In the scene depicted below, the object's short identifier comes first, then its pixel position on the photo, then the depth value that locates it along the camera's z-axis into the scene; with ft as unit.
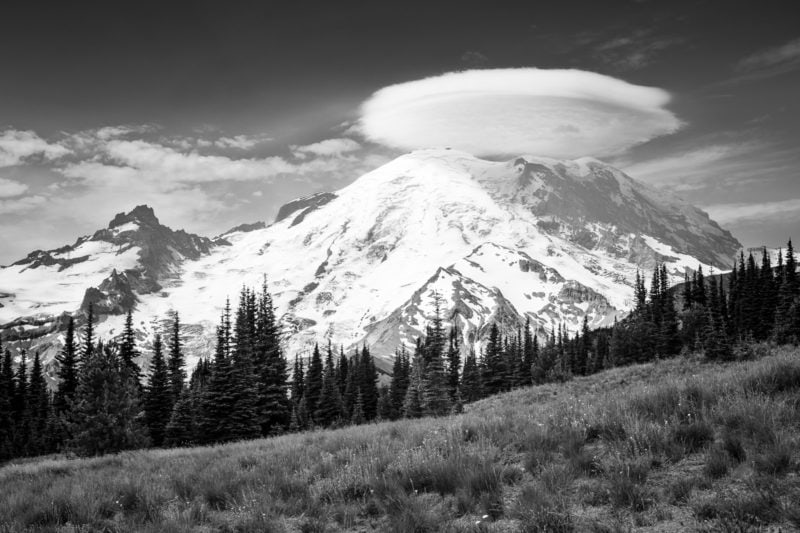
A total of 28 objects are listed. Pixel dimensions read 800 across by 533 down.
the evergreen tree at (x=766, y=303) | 262.55
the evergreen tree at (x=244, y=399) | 130.62
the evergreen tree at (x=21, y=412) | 182.91
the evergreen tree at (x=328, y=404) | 221.05
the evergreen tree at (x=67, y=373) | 187.51
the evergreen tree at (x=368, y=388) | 284.00
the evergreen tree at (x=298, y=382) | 295.69
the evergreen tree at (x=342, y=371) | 337.93
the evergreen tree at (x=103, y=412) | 99.30
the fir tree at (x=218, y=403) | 128.98
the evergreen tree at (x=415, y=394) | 172.65
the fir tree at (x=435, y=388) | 165.37
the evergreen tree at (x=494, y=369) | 282.56
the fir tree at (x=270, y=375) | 150.57
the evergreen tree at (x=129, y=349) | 187.13
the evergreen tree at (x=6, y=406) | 173.37
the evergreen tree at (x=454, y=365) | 267.63
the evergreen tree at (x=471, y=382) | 288.71
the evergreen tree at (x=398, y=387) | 264.11
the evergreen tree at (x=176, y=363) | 207.21
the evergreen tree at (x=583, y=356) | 368.07
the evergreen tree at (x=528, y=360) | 303.68
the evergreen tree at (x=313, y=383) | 253.24
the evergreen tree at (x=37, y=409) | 187.82
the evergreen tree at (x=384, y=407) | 258.37
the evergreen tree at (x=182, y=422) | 153.07
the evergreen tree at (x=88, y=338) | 170.97
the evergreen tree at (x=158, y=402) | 177.47
